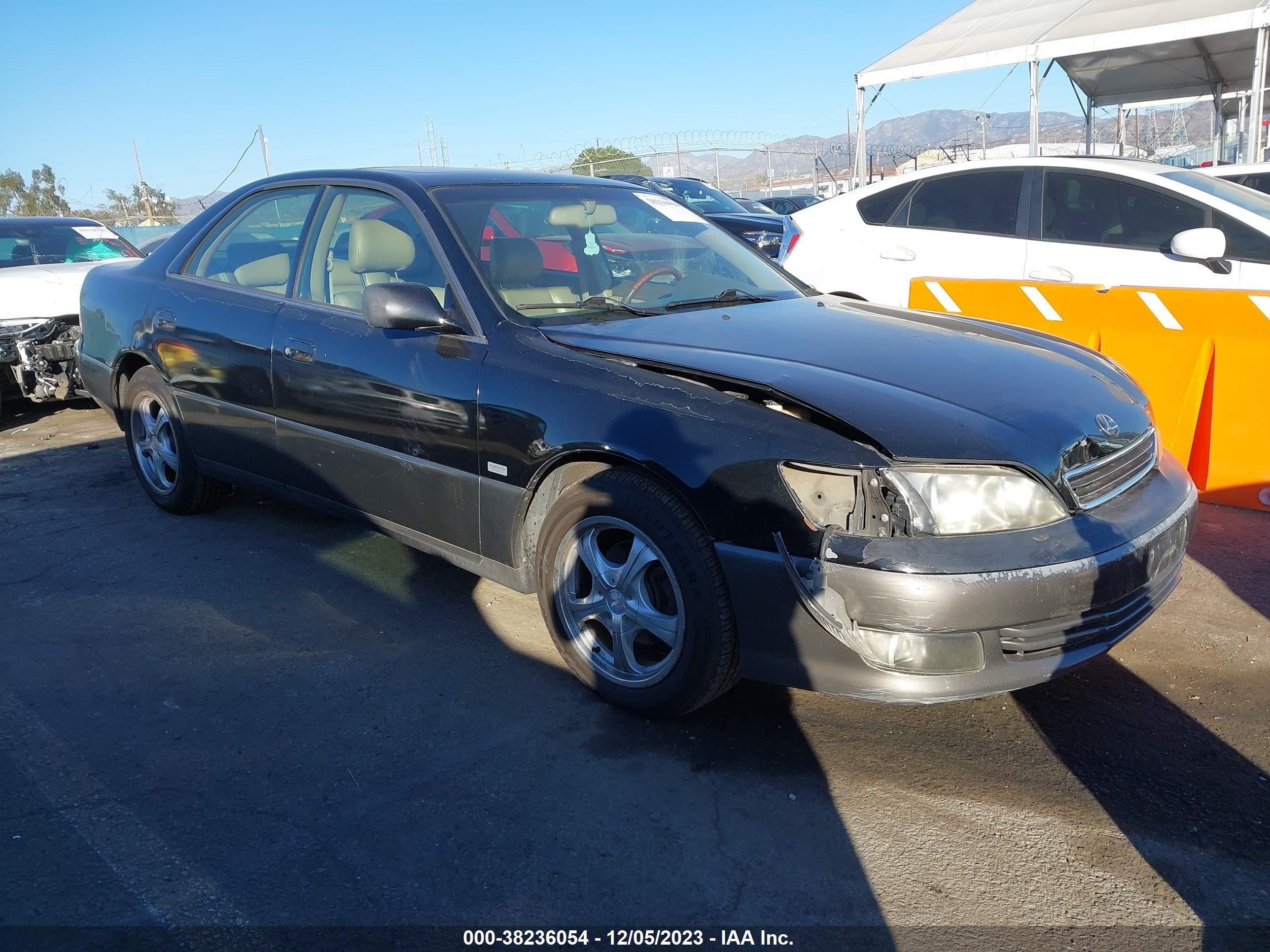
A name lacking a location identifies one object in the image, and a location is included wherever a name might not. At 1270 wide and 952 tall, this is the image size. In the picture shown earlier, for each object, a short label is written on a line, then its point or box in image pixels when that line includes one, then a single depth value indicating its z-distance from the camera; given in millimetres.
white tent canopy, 12555
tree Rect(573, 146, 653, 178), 29986
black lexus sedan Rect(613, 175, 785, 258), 14258
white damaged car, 7016
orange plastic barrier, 4863
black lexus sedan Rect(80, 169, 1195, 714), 2621
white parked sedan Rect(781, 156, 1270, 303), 6027
